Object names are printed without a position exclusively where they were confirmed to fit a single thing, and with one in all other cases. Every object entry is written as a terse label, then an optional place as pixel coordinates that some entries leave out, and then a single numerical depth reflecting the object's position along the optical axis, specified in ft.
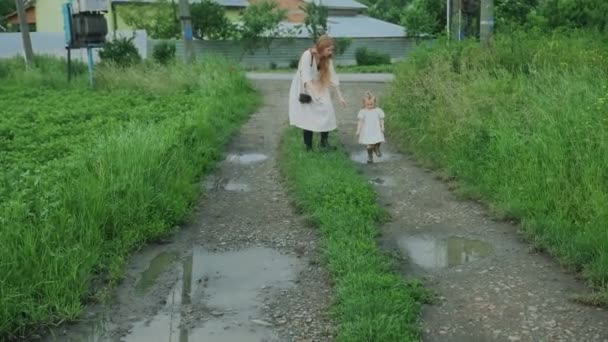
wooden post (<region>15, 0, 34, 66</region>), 79.41
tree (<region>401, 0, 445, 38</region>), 111.45
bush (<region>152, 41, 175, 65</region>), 75.95
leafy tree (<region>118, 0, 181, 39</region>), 112.16
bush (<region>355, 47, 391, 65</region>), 109.49
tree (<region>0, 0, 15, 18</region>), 170.40
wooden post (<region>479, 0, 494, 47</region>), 36.73
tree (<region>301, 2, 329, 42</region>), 114.42
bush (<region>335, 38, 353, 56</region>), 109.90
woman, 30.42
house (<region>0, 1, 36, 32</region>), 144.47
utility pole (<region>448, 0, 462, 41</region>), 46.35
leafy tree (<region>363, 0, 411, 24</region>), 165.27
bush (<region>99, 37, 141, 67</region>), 69.97
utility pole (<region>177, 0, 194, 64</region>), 63.16
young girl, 30.96
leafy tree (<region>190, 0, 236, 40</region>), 110.63
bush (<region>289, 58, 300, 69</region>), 108.30
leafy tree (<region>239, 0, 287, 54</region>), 109.91
